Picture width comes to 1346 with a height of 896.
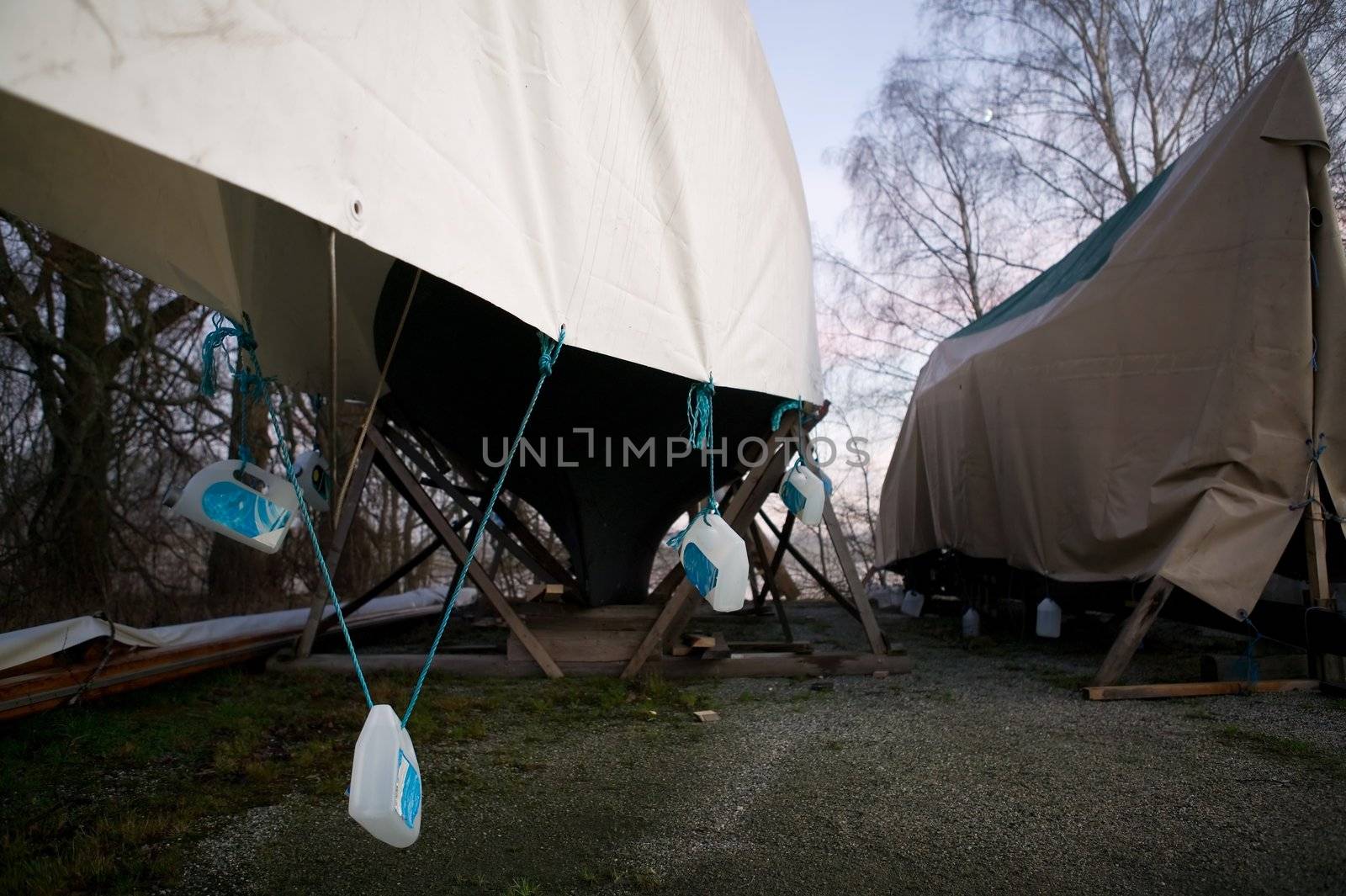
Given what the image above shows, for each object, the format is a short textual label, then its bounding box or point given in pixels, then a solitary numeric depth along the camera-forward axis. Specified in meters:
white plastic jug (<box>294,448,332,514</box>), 3.42
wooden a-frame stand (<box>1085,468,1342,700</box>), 2.95
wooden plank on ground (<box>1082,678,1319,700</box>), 2.94
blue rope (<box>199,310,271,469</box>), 2.30
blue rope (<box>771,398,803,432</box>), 3.73
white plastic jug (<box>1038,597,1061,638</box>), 4.39
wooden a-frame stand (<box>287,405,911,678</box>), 3.38
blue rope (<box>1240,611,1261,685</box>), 2.99
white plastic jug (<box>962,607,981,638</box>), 5.15
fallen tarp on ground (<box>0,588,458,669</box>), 2.47
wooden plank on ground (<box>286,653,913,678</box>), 3.43
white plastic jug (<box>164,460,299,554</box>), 2.28
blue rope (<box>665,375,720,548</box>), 2.70
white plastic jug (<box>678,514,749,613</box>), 2.54
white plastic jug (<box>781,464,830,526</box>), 3.73
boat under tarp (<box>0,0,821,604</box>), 1.09
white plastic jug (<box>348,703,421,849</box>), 1.10
